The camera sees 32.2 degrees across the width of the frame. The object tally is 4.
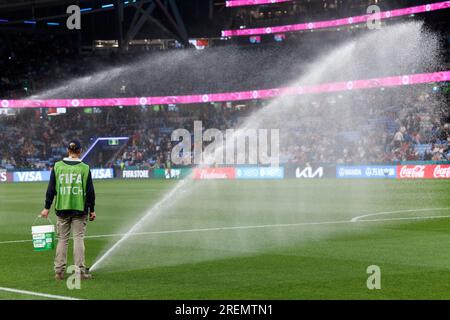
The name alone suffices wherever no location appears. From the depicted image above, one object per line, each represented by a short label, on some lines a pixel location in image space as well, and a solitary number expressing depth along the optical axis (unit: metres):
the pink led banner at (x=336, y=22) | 66.12
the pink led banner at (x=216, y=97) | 65.69
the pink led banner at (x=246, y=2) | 79.79
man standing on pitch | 12.45
